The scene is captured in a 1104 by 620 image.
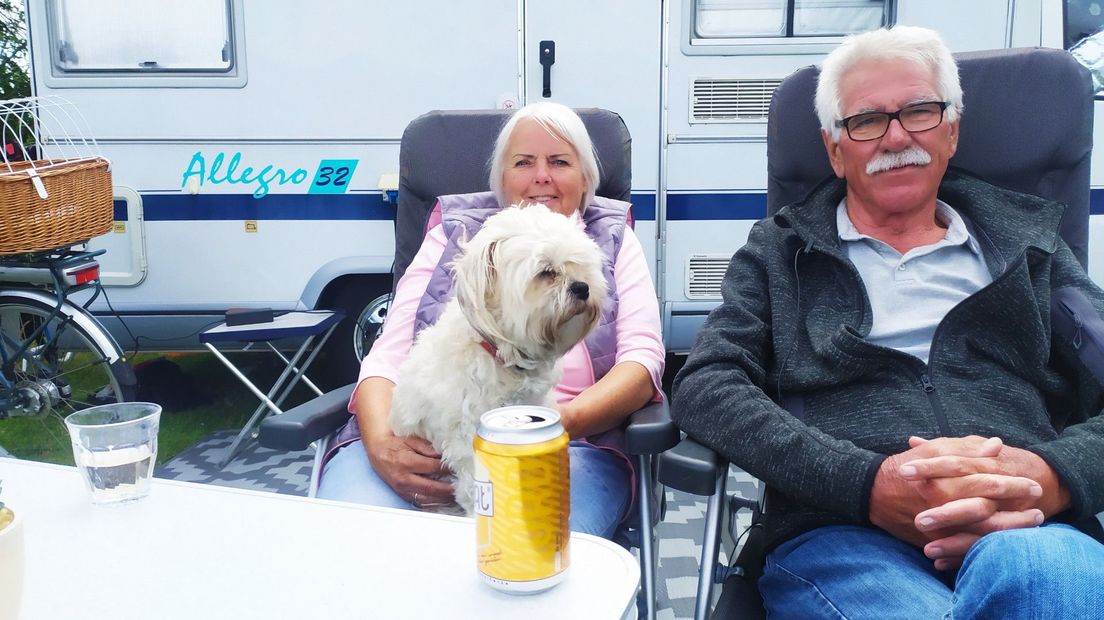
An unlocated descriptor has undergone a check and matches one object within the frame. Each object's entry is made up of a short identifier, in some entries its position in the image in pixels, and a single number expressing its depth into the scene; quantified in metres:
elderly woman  1.81
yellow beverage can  0.89
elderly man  1.38
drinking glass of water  1.18
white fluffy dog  1.72
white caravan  3.69
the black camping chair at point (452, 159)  2.54
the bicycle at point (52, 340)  3.55
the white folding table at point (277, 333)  3.31
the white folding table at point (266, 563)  0.90
